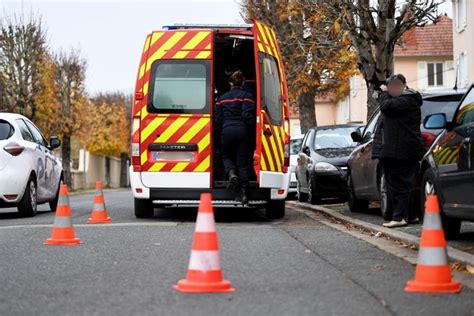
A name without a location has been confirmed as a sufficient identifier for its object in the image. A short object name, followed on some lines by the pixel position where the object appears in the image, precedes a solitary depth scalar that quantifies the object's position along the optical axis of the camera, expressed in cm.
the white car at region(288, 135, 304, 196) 2216
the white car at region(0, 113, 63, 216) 1434
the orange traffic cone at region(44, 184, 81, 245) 977
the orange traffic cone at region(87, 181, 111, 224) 1299
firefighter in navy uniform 1289
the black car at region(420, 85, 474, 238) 878
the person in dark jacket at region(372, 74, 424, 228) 1100
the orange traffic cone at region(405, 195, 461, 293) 629
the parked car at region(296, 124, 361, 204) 1728
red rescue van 1295
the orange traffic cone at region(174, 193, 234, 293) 629
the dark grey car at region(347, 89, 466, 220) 1188
